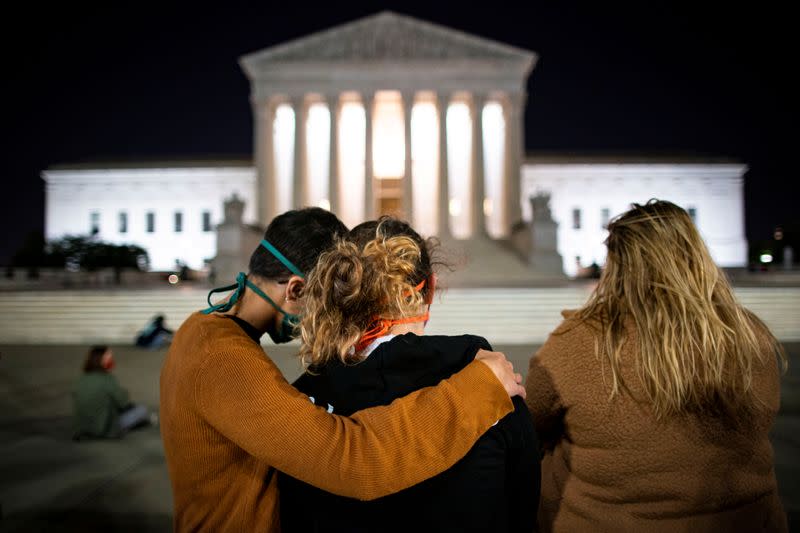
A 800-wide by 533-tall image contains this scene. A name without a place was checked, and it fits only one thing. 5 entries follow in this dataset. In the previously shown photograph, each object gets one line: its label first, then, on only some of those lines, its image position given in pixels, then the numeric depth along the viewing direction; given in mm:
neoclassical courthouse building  35219
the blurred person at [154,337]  14031
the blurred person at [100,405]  6469
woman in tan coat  2027
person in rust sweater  1500
